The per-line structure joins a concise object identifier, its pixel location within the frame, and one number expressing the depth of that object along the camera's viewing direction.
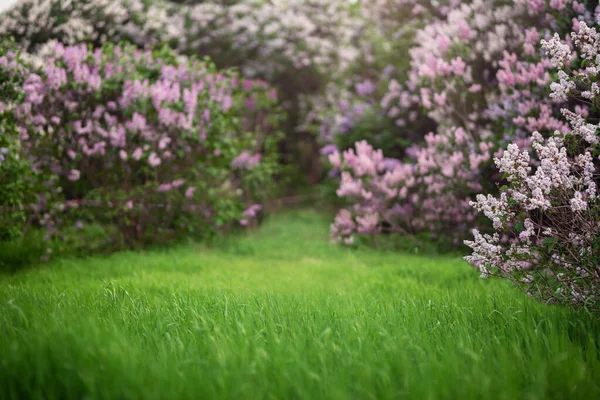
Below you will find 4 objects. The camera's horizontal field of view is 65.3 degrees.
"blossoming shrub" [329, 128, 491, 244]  6.86
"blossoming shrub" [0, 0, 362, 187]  9.33
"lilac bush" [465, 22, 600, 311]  3.12
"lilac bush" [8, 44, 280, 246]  6.63
